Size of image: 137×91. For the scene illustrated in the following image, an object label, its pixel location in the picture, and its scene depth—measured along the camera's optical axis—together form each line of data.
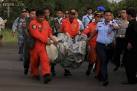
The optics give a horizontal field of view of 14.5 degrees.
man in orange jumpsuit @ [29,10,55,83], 12.61
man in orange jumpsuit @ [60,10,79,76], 14.23
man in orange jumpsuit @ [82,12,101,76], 13.46
